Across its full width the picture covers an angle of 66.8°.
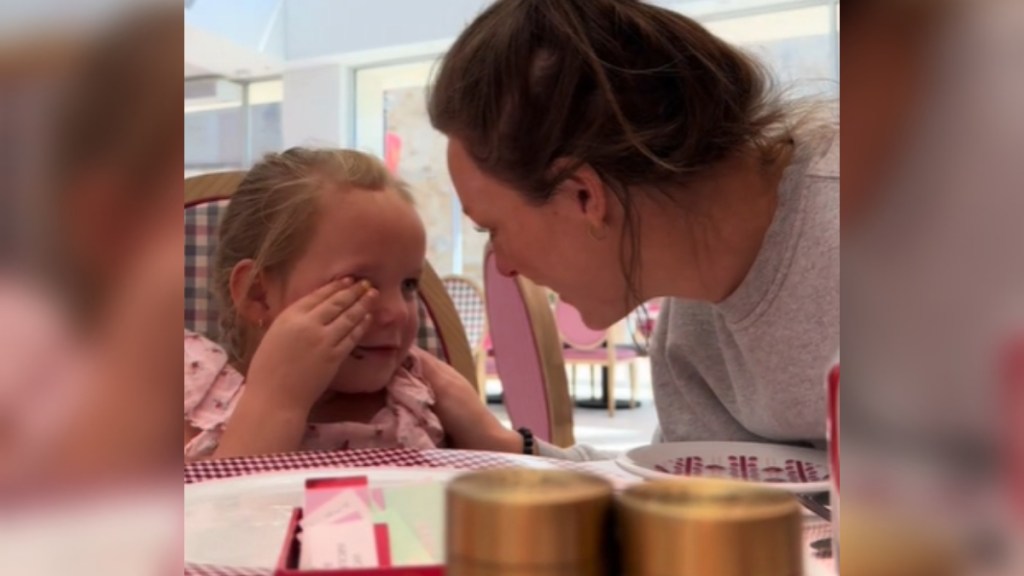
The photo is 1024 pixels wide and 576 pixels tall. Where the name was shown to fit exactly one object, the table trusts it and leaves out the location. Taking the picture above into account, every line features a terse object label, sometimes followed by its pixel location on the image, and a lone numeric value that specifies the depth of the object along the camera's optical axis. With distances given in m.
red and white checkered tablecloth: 0.39
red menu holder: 0.18
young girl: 0.58
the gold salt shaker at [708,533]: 0.14
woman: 0.49
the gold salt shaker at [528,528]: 0.14
